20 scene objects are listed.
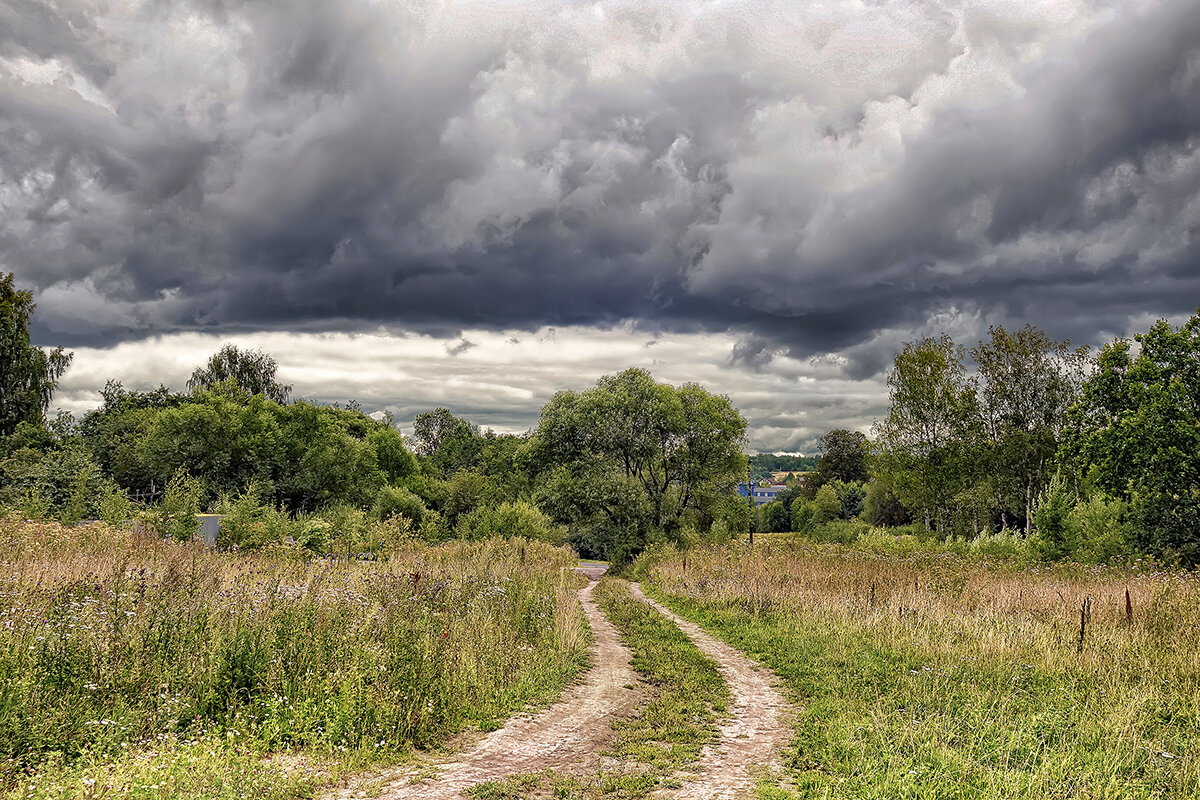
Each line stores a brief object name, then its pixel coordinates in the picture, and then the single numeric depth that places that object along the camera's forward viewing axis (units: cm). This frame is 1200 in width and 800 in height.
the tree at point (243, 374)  6259
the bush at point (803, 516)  8374
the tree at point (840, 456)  9494
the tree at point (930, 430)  4006
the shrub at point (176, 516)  1836
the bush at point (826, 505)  8300
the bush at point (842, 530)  5772
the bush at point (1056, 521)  2658
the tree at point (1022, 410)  3812
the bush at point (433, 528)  3150
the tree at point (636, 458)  3969
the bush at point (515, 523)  3195
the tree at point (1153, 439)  2375
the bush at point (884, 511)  7388
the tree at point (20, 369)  3841
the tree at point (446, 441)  9112
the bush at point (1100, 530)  2439
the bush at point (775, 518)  10381
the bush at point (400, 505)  4375
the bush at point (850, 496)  9112
